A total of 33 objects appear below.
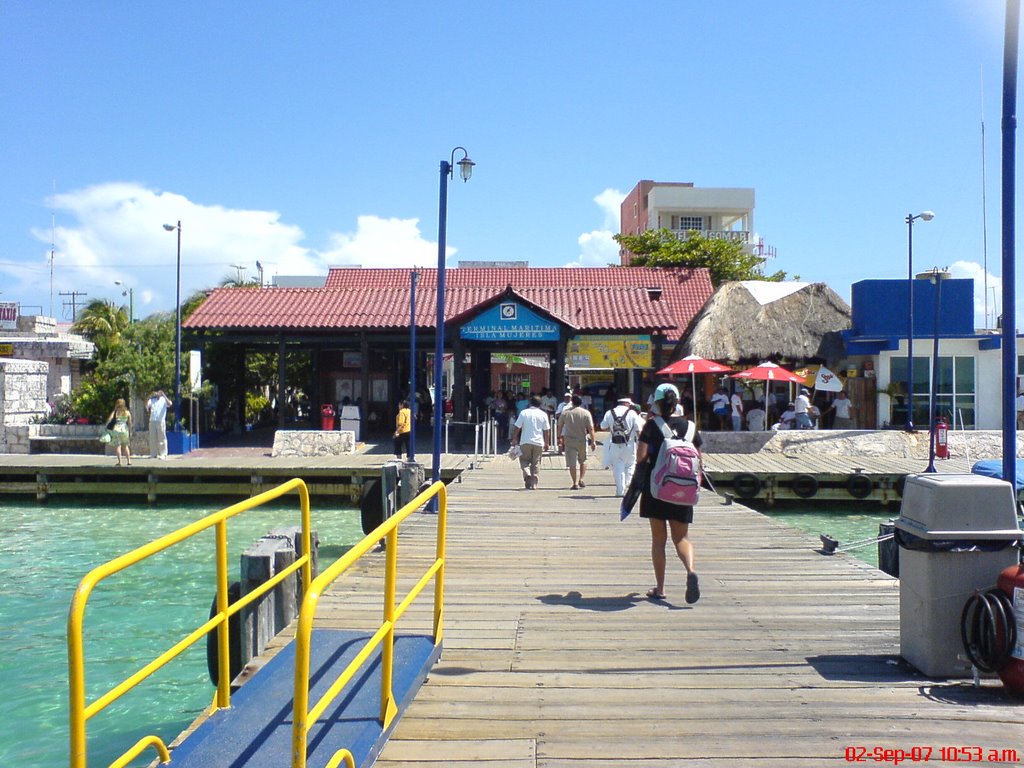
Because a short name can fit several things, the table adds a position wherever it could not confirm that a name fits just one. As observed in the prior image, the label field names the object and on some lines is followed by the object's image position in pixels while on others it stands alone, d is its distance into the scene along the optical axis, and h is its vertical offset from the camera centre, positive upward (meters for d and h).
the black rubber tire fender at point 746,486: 19.39 -1.75
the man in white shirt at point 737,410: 26.00 -0.26
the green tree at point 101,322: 39.03 +3.29
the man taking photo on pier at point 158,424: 22.36 -0.64
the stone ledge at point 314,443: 23.61 -1.12
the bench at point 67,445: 24.95 -1.27
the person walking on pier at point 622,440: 13.68 -0.58
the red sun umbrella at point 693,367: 24.02 +0.89
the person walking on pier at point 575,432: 15.23 -0.52
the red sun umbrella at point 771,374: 24.16 +0.72
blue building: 25.98 +1.09
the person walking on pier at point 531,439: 15.12 -0.63
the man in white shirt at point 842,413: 25.70 -0.31
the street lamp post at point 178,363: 24.06 +0.89
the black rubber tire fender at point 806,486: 19.44 -1.76
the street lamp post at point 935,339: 19.52 +1.48
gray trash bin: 5.31 -0.85
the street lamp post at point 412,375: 18.41 +0.53
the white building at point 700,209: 58.84 +12.05
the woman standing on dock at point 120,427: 21.20 -0.67
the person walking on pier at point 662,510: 7.25 -0.84
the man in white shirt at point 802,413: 24.70 -0.30
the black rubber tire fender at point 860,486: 19.28 -1.74
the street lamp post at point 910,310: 23.50 +2.30
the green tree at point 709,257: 48.16 +7.44
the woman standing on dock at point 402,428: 20.02 -0.61
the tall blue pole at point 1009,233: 5.99 +1.11
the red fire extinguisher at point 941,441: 21.08 -0.87
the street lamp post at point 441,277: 14.89 +1.97
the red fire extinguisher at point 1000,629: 4.91 -1.21
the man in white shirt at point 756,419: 25.58 -0.49
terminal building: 25.00 +1.92
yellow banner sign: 27.61 +1.45
